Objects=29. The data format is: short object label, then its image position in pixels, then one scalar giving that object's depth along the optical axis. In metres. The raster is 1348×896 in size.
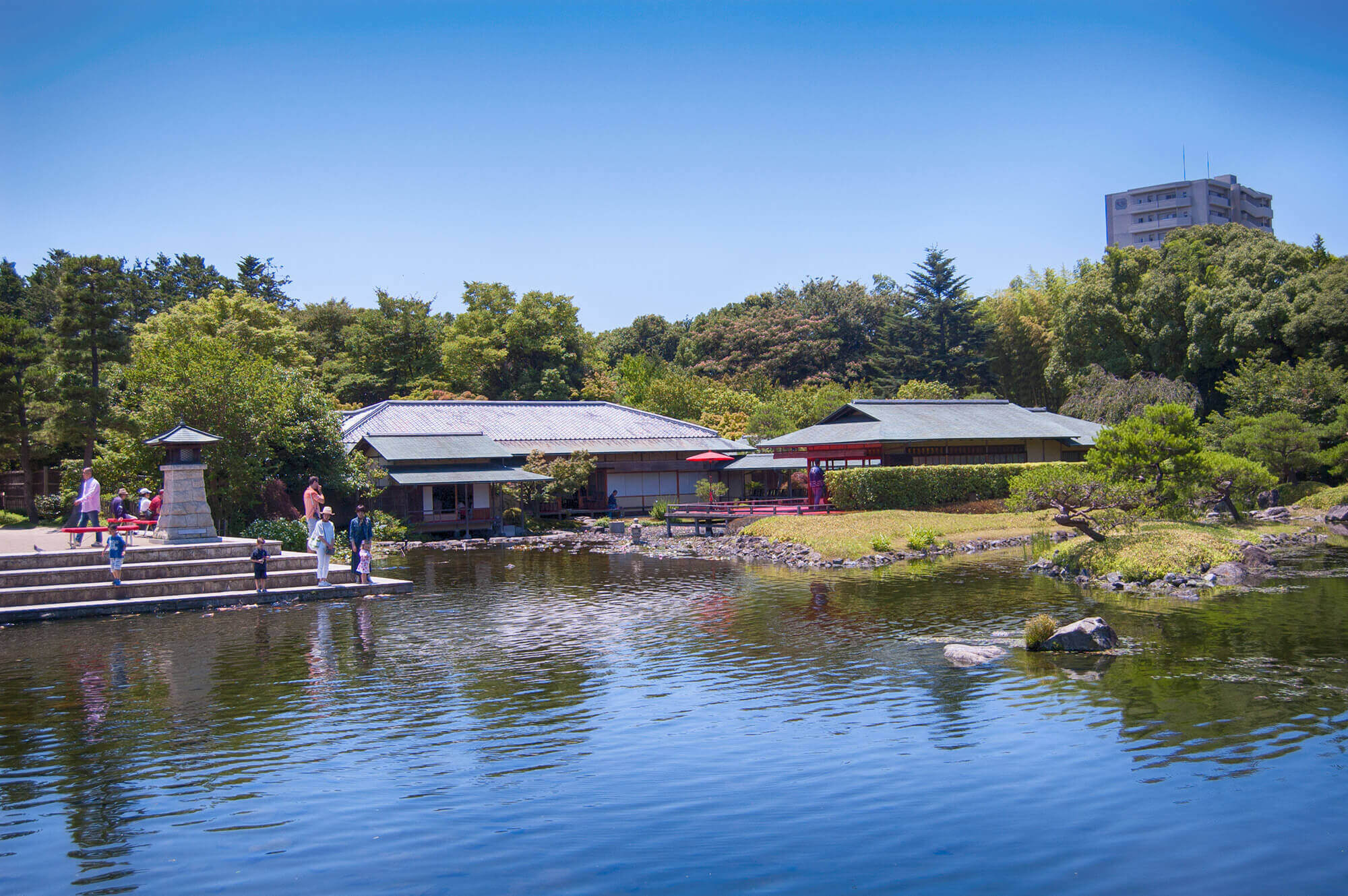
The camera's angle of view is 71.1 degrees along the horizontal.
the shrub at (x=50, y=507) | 38.03
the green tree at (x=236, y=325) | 44.78
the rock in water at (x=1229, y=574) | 20.06
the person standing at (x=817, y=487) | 38.47
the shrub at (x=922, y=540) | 28.69
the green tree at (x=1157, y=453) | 23.75
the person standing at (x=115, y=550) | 18.94
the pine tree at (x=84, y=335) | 34.91
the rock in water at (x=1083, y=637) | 14.13
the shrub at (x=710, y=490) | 42.06
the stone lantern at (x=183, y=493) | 22.25
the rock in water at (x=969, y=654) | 13.62
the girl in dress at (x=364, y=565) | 21.72
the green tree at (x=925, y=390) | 54.78
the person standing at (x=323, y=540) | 20.88
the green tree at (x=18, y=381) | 35.47
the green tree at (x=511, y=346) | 57.72
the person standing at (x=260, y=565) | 20.31
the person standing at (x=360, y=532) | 21.28
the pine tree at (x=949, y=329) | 61.88
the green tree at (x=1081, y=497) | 23.17
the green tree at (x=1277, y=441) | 34.03
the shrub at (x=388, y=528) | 35.88
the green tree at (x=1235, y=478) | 29.08
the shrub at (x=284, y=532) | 27.16
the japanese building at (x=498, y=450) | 38.75
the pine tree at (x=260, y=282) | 68.25
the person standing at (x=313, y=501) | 22.00
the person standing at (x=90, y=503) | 22.14
